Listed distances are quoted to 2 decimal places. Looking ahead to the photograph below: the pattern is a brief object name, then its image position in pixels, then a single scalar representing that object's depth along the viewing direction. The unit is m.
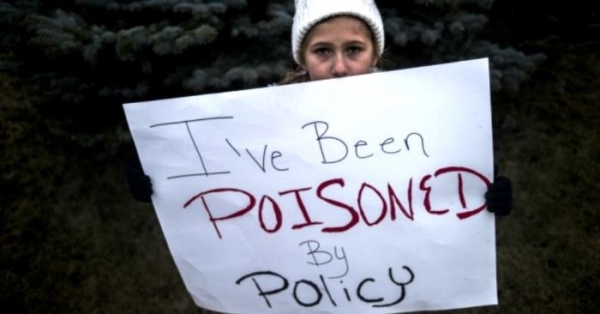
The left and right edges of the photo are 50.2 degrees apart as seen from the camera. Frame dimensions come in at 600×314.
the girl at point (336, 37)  1.88
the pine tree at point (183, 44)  2.89
